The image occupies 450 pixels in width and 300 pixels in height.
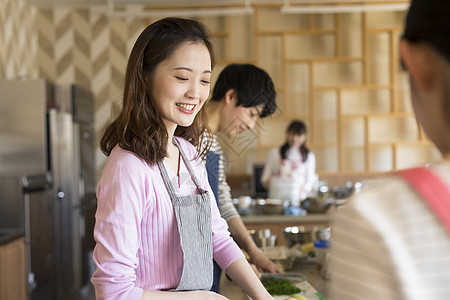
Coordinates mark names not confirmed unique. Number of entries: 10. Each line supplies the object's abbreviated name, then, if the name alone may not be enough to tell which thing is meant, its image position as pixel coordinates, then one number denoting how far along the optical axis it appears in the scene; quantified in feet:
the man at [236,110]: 7.84
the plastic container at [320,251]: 8.05
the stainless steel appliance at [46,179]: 14.79
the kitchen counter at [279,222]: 14.16
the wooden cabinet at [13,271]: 12.45
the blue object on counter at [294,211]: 14.66
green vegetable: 6.48
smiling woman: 4.19
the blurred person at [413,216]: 1.92
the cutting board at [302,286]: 6.37
